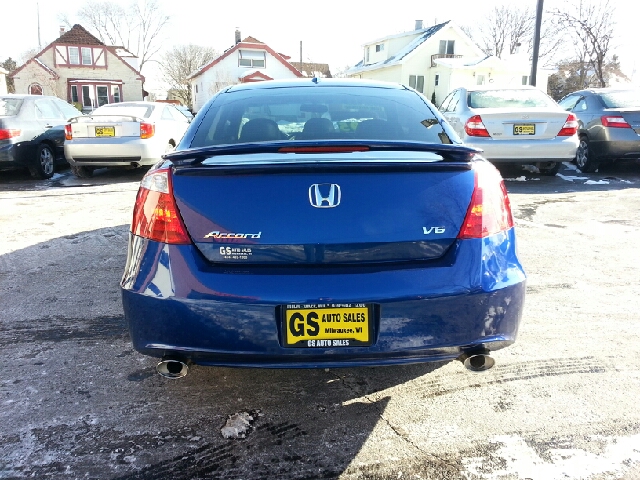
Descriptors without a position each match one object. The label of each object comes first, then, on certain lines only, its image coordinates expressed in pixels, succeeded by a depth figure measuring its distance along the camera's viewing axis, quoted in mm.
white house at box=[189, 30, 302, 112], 44438
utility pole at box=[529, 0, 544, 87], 14445
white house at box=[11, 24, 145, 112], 45000
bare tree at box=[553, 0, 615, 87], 28531
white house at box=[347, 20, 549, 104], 39938
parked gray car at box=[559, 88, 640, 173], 8805
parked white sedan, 8938
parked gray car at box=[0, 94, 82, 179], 8734
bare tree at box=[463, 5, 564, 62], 60438
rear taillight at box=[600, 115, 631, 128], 8812
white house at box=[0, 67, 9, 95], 45616
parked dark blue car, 2090
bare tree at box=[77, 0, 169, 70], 68625
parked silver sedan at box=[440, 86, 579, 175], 8070
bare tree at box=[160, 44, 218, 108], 61031
